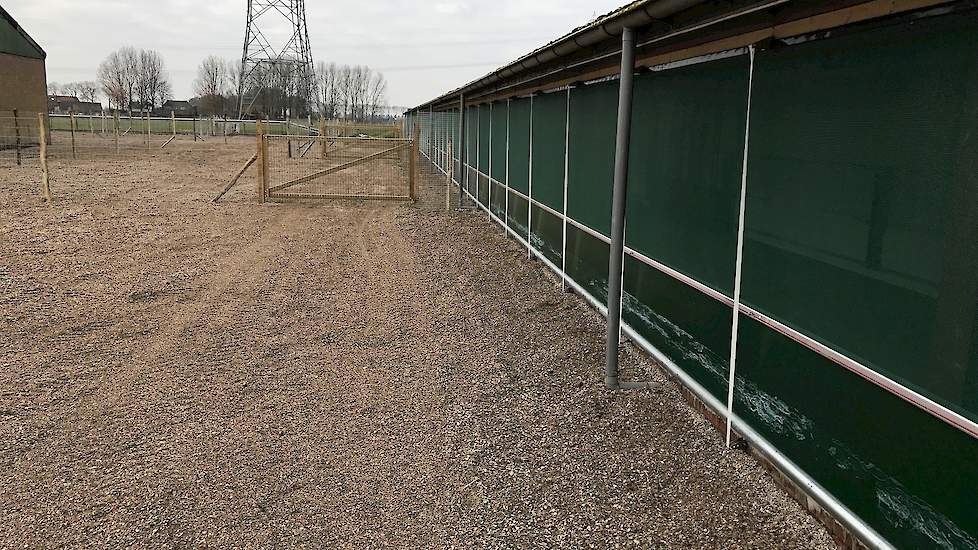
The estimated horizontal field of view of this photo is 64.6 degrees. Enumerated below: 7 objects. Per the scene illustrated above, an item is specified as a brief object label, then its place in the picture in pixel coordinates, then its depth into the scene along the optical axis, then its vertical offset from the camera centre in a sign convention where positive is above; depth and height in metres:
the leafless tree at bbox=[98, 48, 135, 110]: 79.06 +6.61
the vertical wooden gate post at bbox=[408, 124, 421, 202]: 17.25 -0.45
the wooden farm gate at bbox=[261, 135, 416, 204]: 18.17 -0.86
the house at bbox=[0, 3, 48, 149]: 30.95 +2.72
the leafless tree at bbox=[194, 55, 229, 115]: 77.00 +6.24
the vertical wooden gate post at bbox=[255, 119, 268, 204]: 16.78 -0.40
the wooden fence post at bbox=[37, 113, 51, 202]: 16.28 -0.66
